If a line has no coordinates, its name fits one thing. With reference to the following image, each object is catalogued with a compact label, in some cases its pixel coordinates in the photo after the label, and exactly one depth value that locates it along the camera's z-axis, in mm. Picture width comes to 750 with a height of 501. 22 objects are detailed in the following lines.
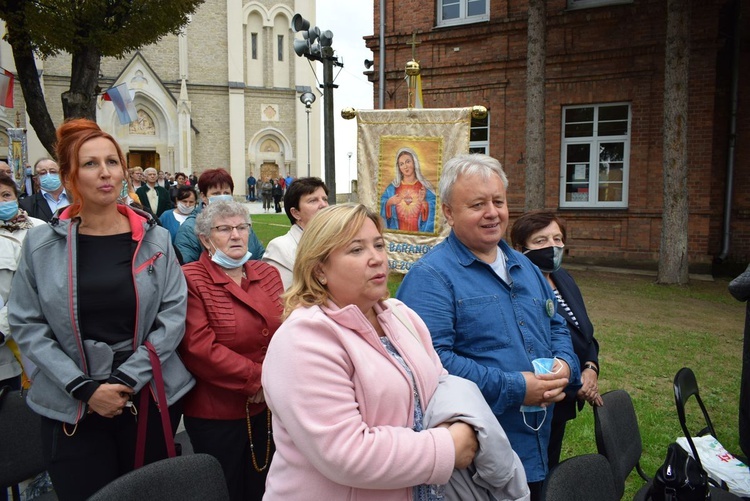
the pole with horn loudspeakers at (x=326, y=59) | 9086
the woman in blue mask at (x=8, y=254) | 3381
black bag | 2477
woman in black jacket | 2943
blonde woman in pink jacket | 1581
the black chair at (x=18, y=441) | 2783
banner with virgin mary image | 8718
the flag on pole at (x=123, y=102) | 12906
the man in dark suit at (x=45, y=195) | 5613
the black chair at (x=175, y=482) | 1828
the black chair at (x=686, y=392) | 2787
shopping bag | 2924
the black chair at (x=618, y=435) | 2703
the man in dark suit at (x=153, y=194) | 9469
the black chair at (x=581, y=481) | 2027
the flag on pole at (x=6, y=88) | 10555
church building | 34688
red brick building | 11711
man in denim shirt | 2271
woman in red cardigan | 2791
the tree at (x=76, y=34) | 9539
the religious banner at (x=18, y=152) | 13438
